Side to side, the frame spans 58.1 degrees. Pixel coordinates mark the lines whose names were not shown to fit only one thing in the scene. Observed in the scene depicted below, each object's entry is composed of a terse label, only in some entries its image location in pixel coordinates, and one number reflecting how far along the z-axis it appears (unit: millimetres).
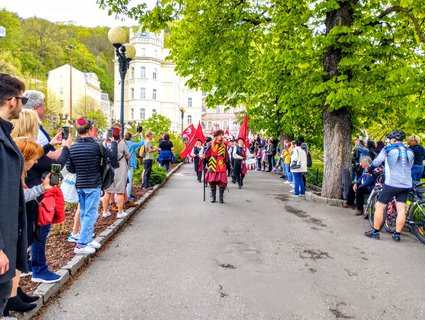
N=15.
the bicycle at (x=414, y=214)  7062
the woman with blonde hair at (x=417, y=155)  9680
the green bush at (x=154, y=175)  14398
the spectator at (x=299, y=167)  12453
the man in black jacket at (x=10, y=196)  2342
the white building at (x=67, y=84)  70938
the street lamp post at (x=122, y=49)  10844
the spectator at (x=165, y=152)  17266
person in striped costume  10914
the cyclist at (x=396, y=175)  6918
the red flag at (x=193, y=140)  14864
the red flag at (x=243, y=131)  15195
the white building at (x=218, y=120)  91625
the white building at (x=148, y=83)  66750
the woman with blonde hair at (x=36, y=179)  3811
